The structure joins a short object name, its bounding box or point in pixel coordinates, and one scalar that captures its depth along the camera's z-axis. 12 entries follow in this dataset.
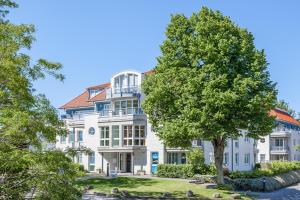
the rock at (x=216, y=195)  34.47
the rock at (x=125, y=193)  34.16
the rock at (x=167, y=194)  34.09
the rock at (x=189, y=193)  34.42
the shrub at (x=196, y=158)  46.56
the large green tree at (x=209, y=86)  36.03
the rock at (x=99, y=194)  35.04
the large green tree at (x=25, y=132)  11.67
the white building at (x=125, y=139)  52.10
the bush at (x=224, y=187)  38.46
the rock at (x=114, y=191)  35.19
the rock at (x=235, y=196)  34.70
